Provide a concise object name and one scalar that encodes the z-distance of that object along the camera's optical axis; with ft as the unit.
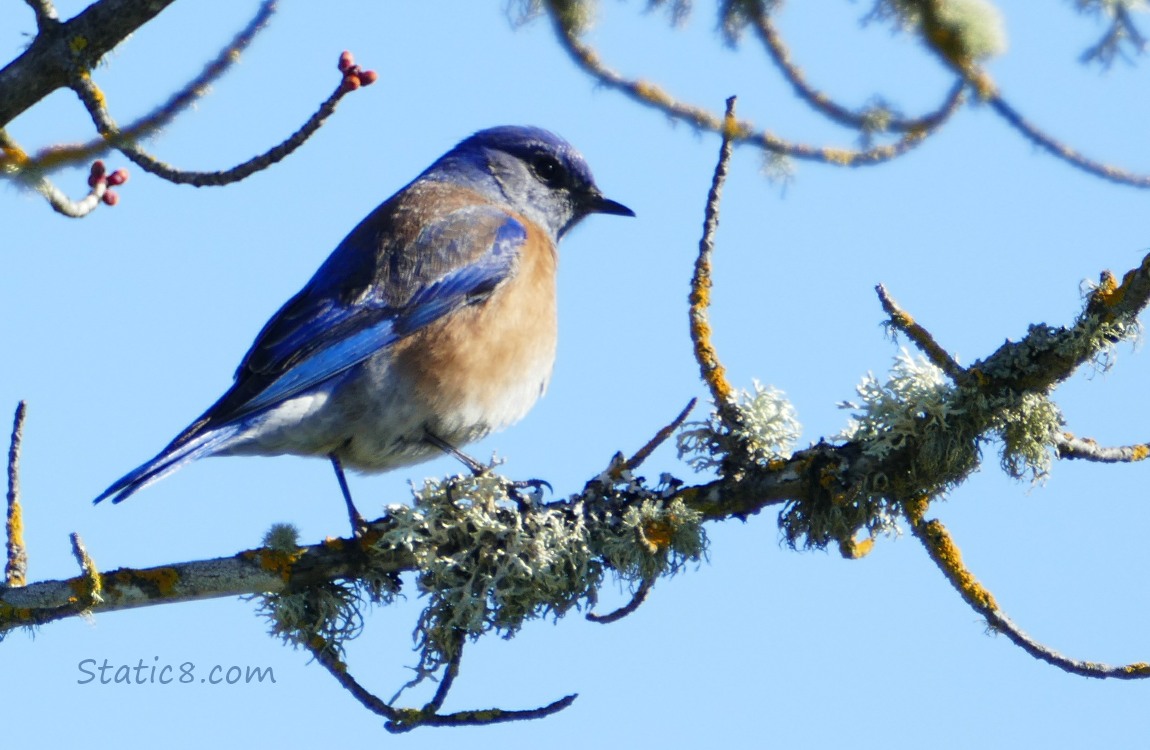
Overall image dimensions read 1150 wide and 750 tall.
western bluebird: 32.12
